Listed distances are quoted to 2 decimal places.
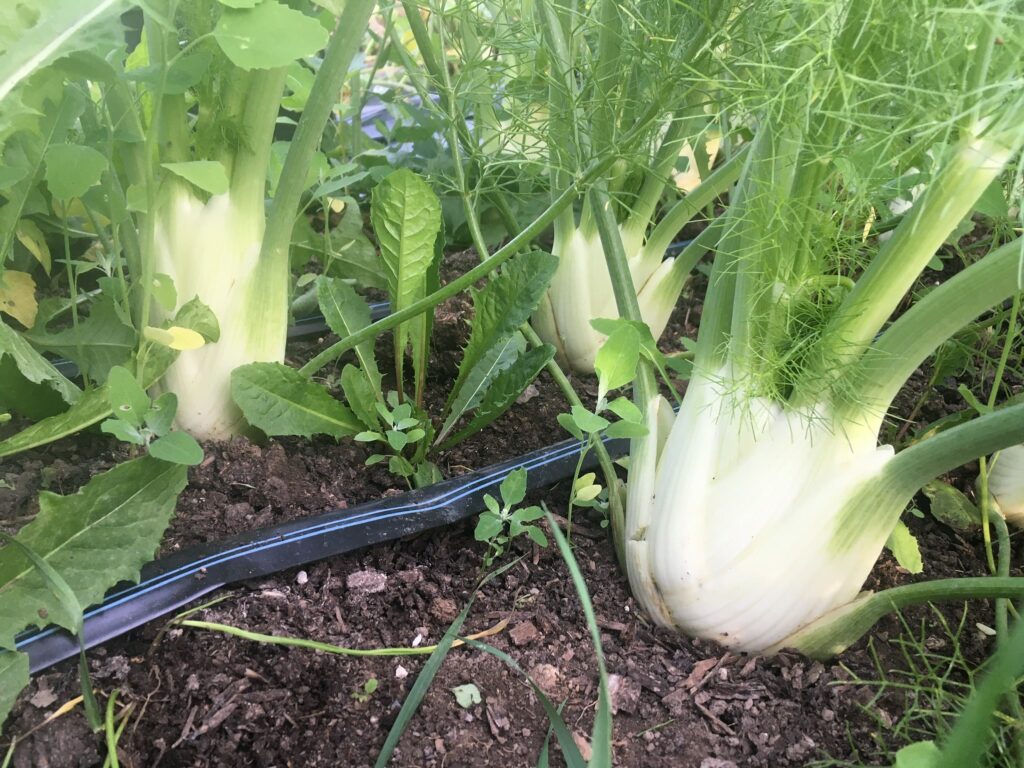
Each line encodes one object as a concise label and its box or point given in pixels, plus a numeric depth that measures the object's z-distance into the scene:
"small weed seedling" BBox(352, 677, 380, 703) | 0.54
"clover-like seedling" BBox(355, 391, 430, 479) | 0.69
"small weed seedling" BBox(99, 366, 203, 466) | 0.56
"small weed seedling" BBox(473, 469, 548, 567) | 0.62
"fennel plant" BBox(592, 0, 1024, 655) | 0.50
